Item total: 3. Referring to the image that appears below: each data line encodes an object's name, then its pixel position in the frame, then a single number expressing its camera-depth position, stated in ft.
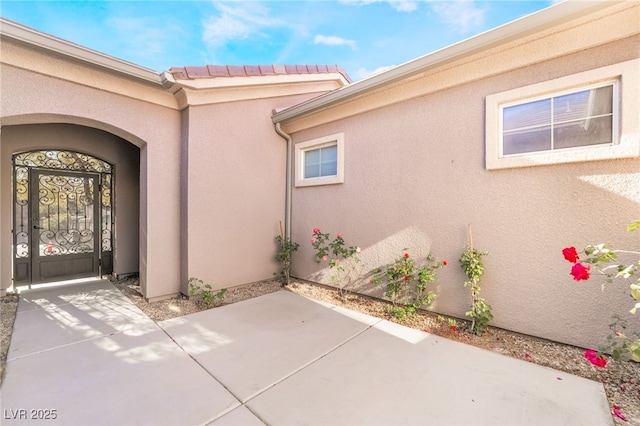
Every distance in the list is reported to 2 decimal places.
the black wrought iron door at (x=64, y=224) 19.60
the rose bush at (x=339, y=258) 18.97
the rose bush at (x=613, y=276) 8.08
